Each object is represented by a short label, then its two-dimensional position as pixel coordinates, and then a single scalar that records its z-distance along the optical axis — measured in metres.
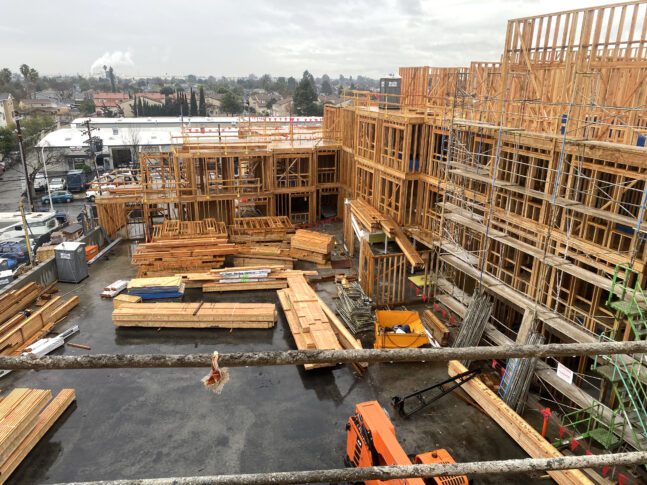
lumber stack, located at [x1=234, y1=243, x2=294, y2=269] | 25.34
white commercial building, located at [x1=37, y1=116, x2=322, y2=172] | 51.91
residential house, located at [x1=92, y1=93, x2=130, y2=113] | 112.70
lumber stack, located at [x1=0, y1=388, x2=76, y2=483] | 11.92
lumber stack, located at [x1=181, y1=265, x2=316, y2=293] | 22.67
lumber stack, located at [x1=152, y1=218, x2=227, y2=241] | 25.73
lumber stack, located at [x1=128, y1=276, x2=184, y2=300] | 21.00
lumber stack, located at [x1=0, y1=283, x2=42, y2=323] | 19.05
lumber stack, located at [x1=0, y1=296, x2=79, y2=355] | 17.16
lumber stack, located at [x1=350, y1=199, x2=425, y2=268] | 20.81
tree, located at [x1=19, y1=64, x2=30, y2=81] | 140.50
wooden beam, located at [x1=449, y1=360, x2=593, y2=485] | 11.20
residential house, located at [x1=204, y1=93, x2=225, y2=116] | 118.38
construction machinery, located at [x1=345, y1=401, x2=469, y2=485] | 9.65
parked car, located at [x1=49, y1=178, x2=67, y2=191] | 46.79
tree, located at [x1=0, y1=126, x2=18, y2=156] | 58.84
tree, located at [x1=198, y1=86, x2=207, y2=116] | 101.41
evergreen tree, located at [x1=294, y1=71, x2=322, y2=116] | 107.50
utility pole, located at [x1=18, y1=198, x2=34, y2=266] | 22.72
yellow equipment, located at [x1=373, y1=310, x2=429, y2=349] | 16.08
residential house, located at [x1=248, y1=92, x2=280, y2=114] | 129.68
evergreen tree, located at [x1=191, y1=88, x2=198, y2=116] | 101.19
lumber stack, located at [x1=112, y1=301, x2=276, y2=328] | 18.91
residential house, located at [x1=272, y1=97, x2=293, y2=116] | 118.88
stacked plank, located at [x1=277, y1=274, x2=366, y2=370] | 17.17
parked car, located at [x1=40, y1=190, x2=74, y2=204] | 43.61
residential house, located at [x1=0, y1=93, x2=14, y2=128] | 75.07
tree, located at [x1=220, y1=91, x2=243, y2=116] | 107.31
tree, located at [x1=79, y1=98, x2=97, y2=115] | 110.81
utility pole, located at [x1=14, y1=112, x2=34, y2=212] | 30.34
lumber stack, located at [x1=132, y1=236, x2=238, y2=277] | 23.81
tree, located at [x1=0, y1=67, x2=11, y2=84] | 131.01
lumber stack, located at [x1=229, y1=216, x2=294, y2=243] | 27.64
